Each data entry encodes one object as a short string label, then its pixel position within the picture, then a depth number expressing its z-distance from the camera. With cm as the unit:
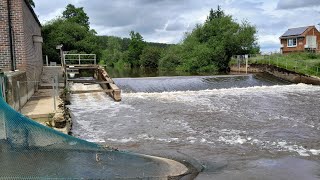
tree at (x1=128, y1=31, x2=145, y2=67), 6067
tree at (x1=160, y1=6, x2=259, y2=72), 3473
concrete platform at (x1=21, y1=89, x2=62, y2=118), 804
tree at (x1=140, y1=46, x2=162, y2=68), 5122
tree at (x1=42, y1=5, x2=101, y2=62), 3475
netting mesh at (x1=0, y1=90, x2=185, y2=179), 443
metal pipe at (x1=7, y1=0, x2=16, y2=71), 1016
